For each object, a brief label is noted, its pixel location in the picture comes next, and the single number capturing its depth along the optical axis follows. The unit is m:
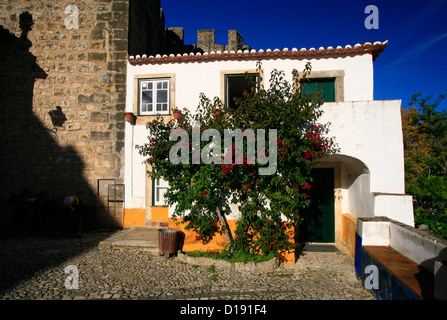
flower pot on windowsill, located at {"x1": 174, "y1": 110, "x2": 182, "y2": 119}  7.39
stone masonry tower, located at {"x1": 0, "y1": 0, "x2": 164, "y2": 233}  8.84
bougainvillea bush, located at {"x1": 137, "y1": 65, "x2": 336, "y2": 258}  5.44
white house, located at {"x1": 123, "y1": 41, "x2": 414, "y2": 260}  5.95
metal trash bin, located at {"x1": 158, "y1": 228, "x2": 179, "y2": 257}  6.11
